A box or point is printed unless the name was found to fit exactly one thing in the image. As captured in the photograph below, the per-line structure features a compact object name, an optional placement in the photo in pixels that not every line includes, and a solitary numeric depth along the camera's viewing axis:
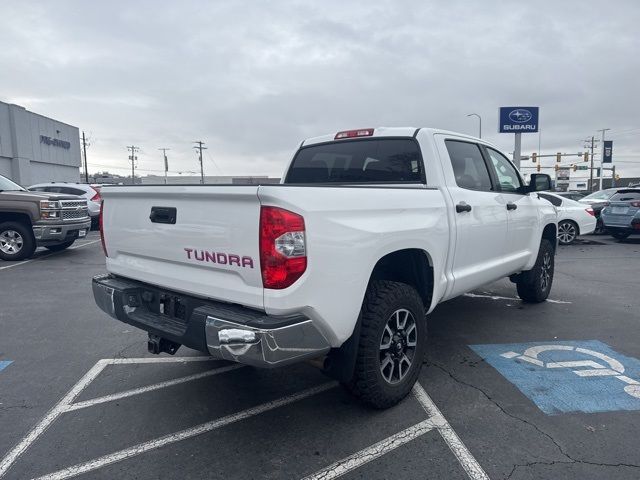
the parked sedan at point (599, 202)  14.95
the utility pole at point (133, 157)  80.31
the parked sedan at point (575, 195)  19.37
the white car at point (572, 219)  12.64
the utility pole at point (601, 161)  47.76
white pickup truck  2.49
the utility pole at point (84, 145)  54.71
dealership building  29.98
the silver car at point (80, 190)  14.48
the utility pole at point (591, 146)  59.90
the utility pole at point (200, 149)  78.25
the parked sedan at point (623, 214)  12.58
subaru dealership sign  21.22
